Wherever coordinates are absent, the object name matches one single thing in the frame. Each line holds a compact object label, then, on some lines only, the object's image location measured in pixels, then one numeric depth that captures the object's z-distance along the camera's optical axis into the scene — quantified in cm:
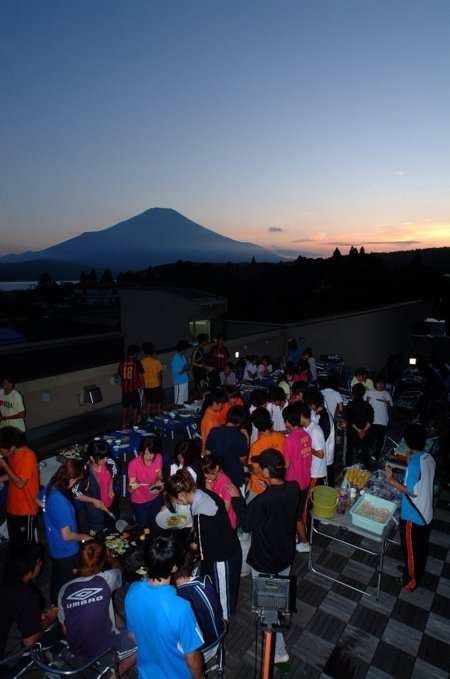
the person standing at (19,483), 431
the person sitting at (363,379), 744
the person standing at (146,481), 469
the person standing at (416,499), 421
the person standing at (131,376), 845
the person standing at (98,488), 439
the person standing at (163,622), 233
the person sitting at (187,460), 440
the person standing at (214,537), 339
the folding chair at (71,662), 281
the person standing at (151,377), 902
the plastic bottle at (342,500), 457
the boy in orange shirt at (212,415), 583
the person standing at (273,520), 348
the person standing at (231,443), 497
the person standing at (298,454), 487
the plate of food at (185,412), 802
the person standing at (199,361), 1027
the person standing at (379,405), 714
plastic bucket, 444
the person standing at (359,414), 663
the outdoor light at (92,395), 945
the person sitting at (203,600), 283
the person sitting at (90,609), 287
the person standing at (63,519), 371
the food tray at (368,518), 422
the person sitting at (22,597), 293
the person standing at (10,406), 641
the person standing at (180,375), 933
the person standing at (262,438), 488
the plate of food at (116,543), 390
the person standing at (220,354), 1055
